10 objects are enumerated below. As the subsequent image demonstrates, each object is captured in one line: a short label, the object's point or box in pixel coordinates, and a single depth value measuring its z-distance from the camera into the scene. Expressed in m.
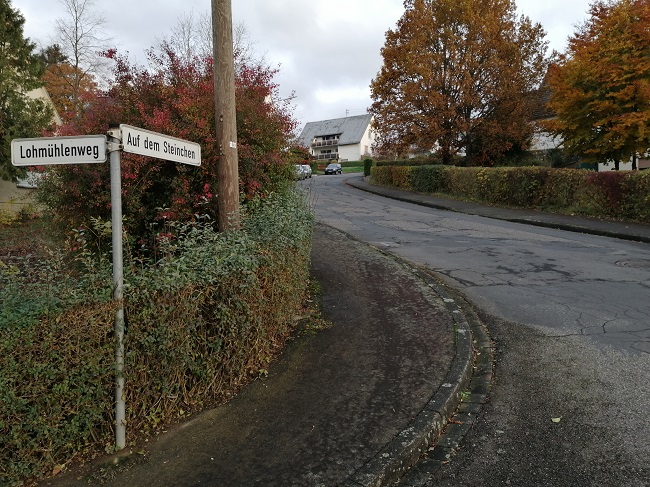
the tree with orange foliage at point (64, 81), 32.34
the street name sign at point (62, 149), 3.36
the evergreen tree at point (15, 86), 15.56
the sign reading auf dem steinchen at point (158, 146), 3.47
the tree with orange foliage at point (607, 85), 19.27
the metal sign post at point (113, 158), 3.35
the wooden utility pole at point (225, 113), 5.50
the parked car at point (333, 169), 57.88
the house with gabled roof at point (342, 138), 85.94
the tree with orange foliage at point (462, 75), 25.62
